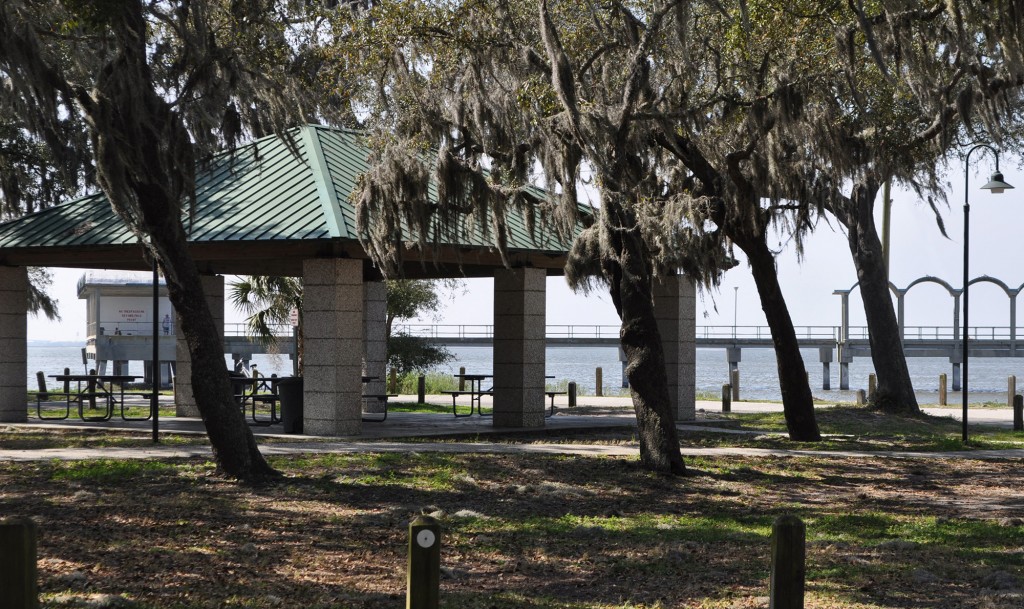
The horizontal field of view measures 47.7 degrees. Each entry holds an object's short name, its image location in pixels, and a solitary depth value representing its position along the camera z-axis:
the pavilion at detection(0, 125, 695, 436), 19.16
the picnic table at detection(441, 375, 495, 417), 23.44
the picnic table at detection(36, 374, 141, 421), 22.30
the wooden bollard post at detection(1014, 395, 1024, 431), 25.33
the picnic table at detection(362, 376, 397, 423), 22.17
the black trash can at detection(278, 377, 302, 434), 20.41
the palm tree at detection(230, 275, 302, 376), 30.50
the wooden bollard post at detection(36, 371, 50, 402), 31.86
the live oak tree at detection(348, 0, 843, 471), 15.20
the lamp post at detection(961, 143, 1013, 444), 20.39
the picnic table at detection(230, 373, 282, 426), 21.28
